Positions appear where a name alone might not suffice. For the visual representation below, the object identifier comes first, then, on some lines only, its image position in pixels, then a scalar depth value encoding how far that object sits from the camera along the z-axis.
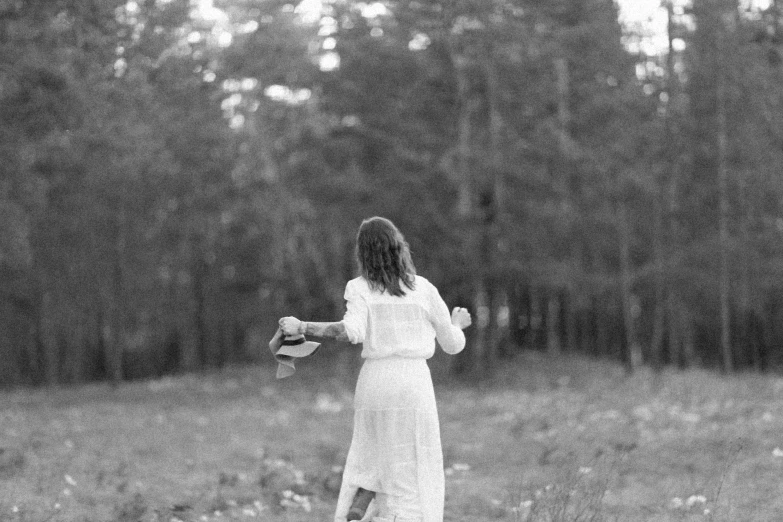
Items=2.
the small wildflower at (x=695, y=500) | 9.04
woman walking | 7.06
